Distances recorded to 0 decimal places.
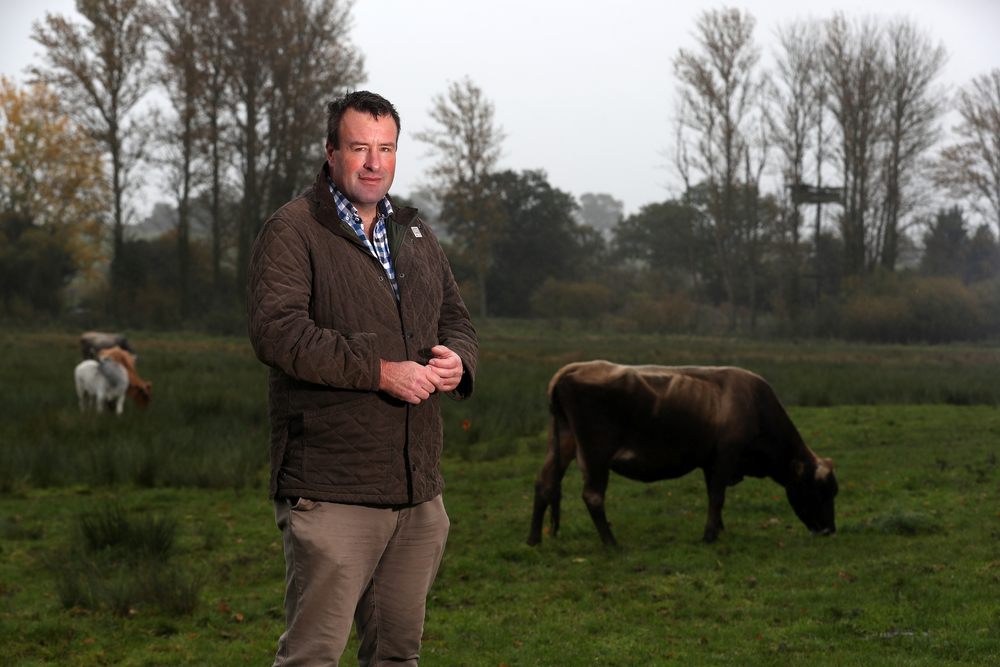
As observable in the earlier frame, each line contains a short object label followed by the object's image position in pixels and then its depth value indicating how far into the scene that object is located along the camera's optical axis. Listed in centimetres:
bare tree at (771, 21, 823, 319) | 3981
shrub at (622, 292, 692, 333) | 3822
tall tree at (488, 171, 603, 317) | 4866
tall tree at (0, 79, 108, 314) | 3716
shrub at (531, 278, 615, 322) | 4259
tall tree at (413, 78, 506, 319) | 4100
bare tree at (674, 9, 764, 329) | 3978
